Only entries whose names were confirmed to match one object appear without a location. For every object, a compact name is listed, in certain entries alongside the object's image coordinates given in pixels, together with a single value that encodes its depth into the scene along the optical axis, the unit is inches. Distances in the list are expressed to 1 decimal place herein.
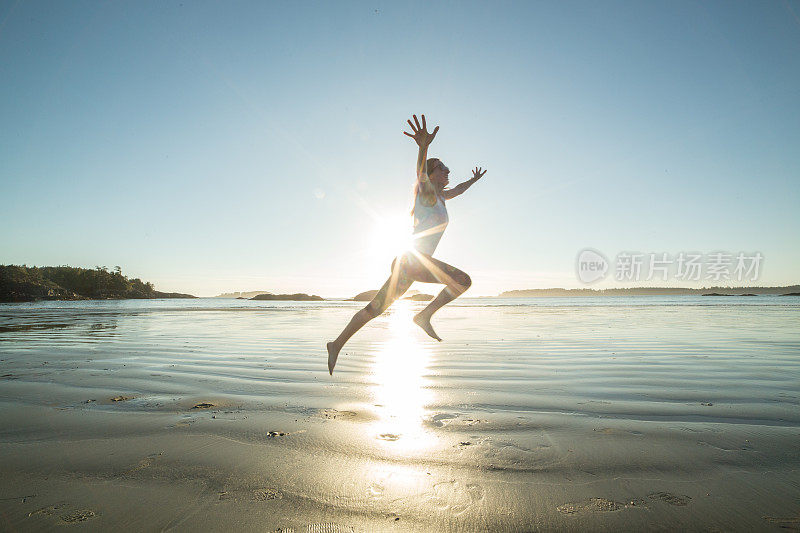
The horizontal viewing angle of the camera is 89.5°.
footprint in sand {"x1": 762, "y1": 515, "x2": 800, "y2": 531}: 85.7
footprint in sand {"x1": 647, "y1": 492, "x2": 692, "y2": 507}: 96.0
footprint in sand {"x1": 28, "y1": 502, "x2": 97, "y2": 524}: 92.8
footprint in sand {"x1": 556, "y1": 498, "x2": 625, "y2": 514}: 92.9
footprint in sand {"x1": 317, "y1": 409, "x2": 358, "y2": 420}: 167.0
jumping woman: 182.4
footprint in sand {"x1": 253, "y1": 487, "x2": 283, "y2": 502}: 100.5
